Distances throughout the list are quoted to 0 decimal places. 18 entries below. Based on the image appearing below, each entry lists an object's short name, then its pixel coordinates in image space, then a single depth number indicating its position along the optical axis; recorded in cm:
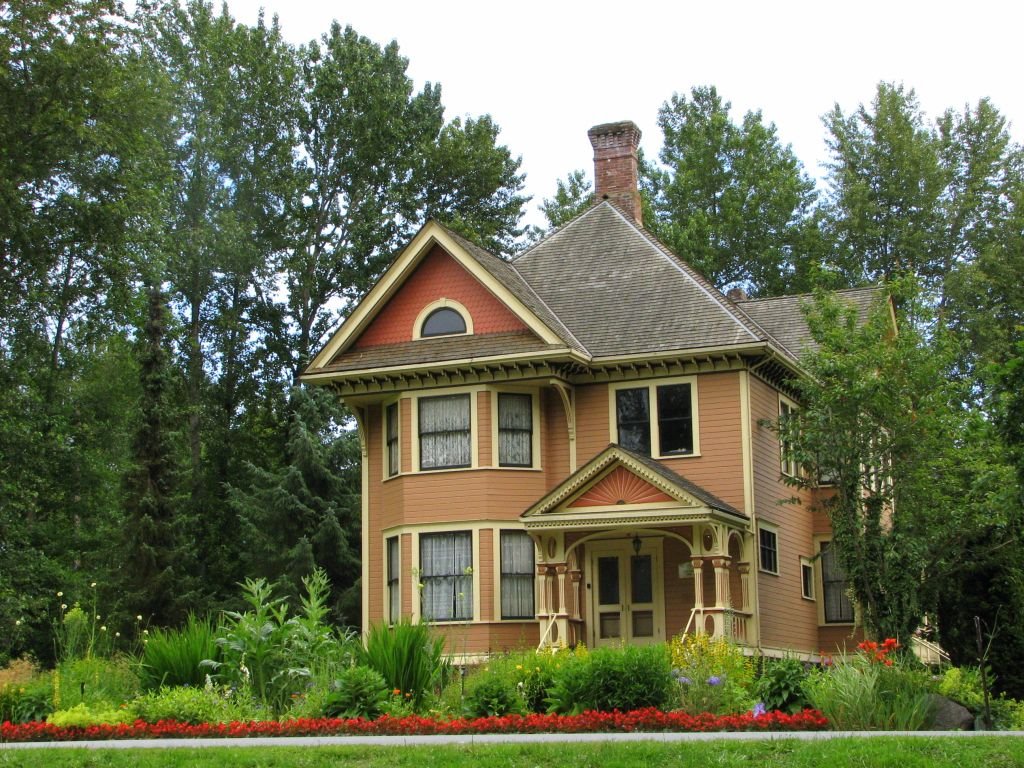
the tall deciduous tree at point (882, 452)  2381
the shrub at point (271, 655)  1738
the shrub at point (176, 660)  1802
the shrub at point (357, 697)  1548
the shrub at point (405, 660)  1675
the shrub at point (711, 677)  1552
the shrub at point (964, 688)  1647
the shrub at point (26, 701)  1744
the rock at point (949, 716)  1462
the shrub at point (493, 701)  1555
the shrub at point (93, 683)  1764
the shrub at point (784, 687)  1506
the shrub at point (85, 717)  1577
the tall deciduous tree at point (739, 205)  4784
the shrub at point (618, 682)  1537
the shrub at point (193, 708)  1612
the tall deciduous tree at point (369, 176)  4641
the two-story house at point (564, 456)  2484
